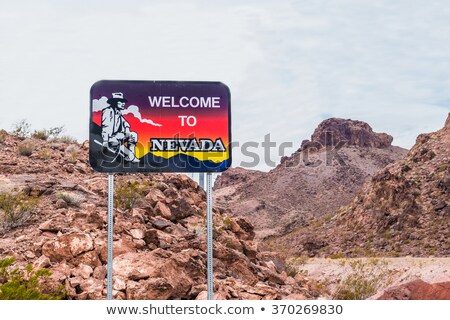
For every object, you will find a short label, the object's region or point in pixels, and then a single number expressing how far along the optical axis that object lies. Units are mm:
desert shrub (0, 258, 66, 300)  12102
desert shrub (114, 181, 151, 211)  18516
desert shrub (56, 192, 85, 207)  17734
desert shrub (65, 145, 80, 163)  22484
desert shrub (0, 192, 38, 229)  16453
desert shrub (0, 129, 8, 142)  23625
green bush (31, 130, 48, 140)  25638
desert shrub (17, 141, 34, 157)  22328
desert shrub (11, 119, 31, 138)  25284
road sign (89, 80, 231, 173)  11352
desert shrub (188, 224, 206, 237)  18125
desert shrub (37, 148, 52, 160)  22172
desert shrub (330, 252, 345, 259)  45875
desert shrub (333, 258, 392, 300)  23891
